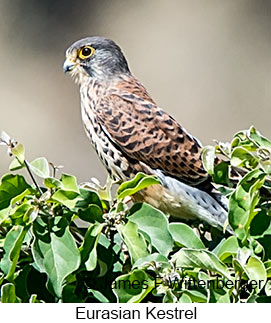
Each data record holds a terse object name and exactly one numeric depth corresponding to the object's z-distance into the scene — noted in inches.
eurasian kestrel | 247.4
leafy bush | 227.6
